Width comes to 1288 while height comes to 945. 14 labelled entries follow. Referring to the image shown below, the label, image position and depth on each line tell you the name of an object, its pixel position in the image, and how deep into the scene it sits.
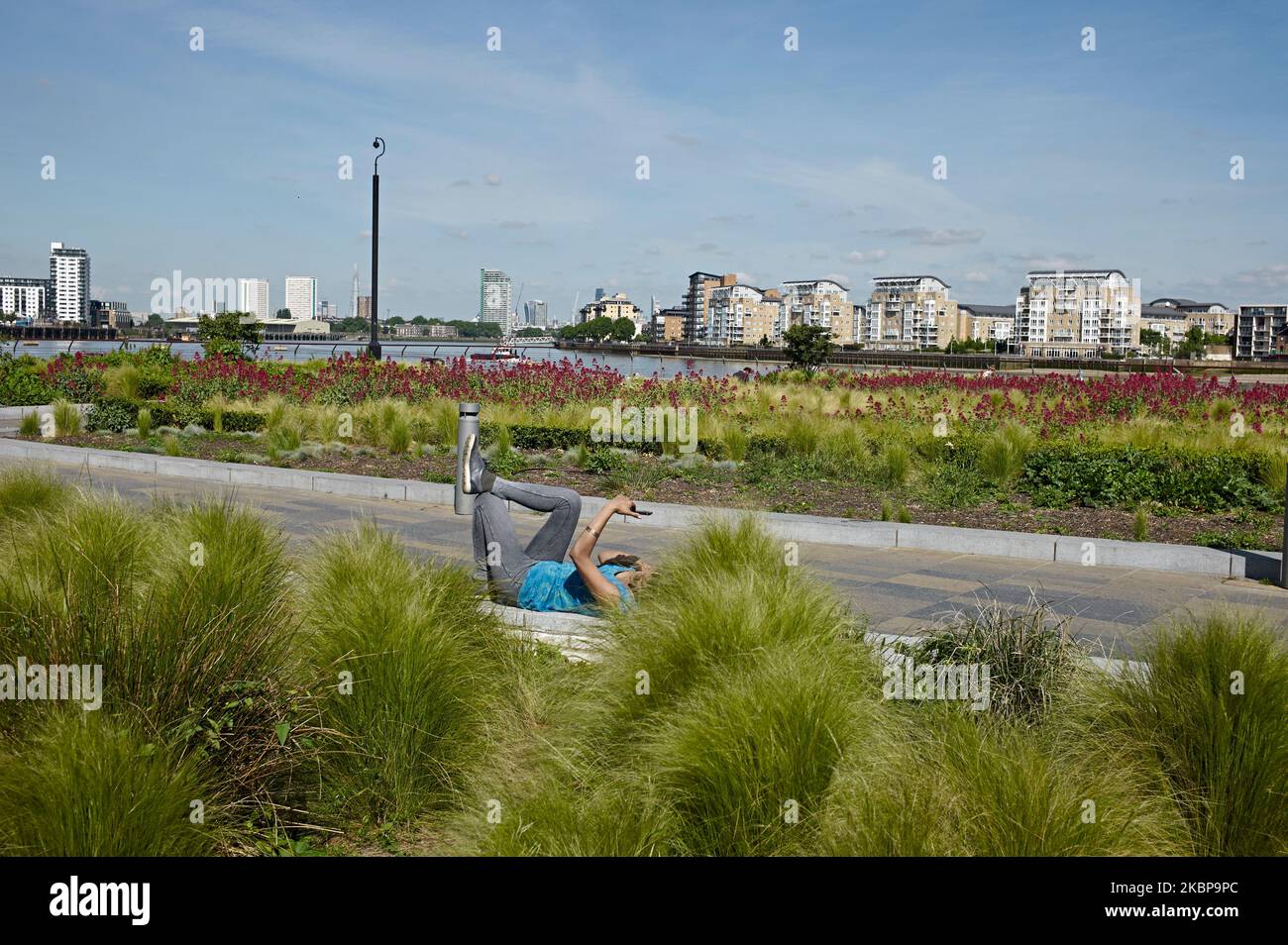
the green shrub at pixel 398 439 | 14.99
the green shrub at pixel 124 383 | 19.36
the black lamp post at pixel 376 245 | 25.22
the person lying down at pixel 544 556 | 5.74
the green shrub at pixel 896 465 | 12.15
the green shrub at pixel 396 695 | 3.86
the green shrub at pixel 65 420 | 17.06
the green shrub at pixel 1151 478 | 10.67
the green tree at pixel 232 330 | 37.66
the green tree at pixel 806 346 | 36.78
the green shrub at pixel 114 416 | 17.84
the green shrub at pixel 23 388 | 21.64
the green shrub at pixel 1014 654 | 4.18
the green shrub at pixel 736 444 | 13.77
